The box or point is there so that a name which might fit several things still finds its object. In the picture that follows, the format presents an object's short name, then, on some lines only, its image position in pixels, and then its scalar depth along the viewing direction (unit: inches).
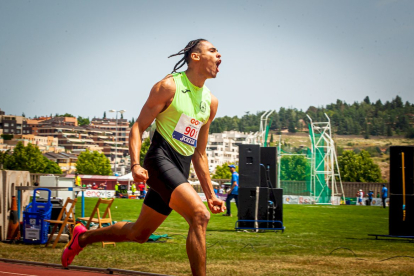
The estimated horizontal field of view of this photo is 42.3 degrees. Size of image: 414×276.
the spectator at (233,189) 790.5
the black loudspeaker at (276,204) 605.6
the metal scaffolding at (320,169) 1929.1
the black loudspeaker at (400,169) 533.6
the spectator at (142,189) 1723.2
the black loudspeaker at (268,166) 619.8
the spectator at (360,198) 2116.5
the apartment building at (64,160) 7416.3
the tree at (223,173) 5395.7
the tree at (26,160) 4394.7
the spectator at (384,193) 1599.5
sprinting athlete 185.0
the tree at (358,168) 4859.7
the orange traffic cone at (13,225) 448.5
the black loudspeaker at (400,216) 542.6
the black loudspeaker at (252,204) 599.2
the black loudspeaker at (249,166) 586.6
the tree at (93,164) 5017.2
